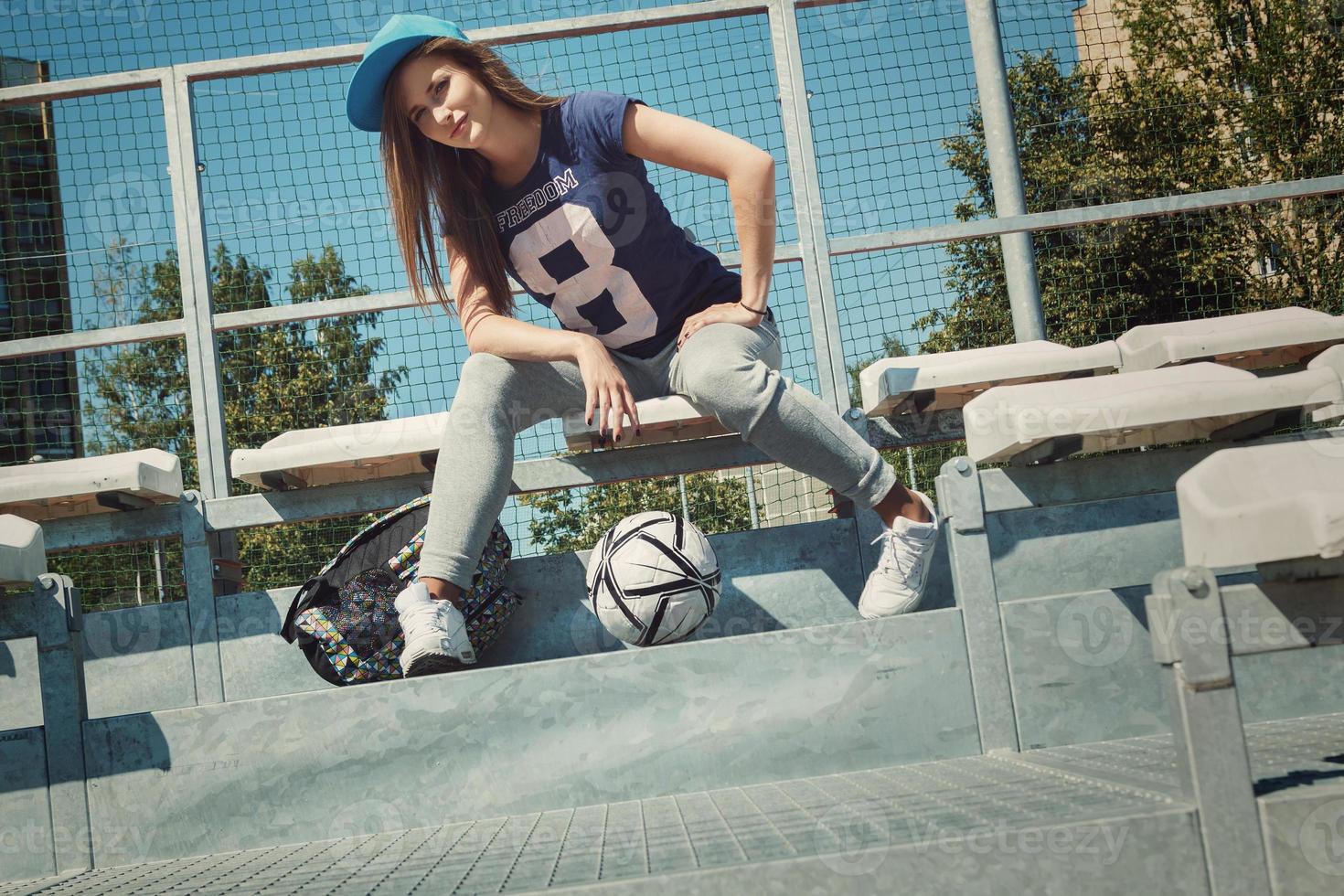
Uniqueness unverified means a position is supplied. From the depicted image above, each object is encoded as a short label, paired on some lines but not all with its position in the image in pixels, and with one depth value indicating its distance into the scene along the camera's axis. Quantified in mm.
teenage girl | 2236
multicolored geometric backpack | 2363
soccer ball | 2270
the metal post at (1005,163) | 3748
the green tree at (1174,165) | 6727
